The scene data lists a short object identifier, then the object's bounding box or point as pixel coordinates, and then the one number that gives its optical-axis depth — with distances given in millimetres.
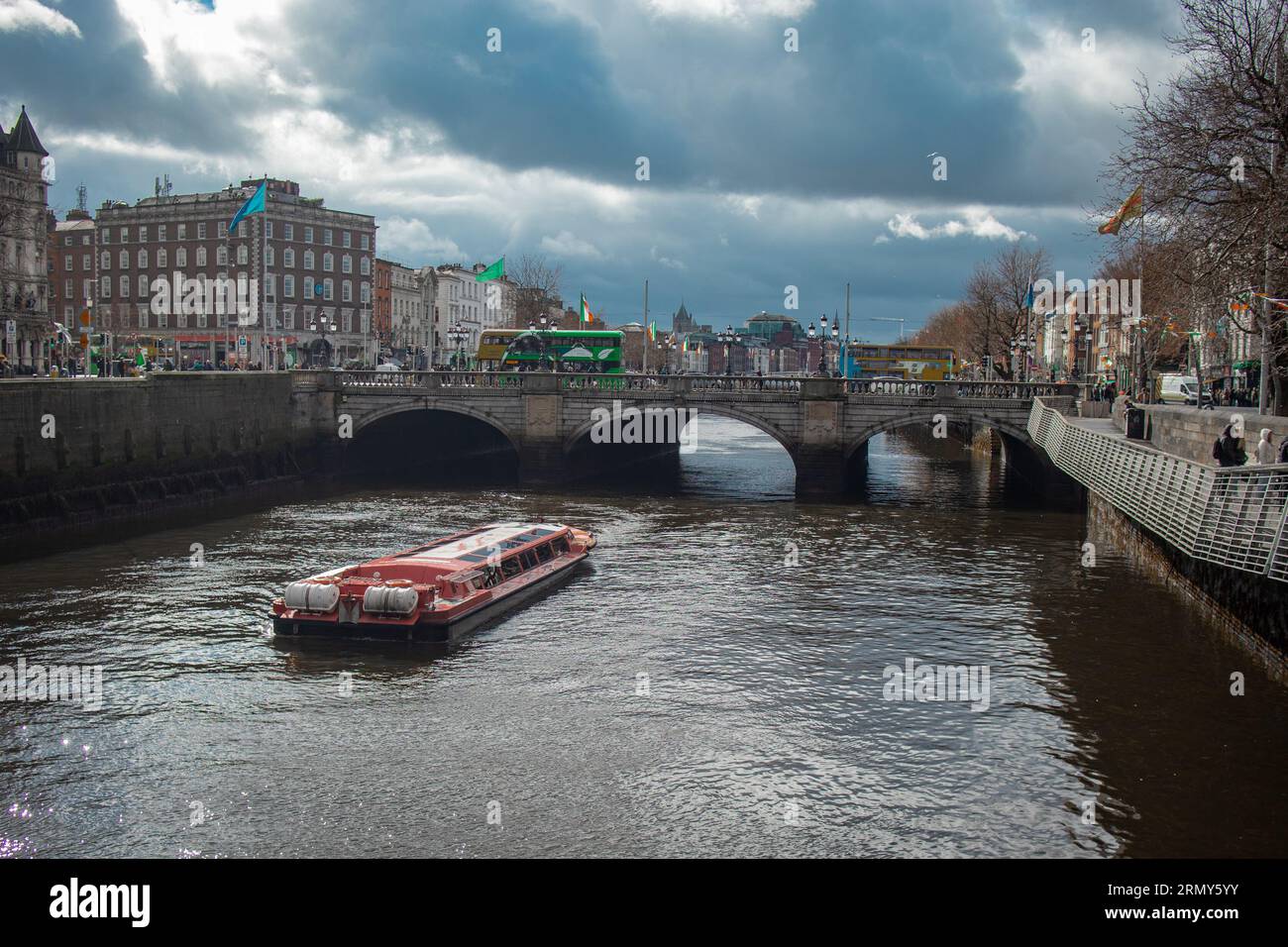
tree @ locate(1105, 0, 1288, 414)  31828
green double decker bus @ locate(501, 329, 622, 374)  80250
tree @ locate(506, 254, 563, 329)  135000
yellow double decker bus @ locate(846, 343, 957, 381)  90875
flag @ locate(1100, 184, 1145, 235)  36000
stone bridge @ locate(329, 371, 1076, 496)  58469
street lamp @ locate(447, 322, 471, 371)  98938
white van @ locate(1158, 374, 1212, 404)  59312
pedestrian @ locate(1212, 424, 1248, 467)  26438
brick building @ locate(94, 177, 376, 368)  105562
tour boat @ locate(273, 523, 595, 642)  28484
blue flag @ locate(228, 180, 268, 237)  64438
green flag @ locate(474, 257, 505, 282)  77381
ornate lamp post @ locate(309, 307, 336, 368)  106375
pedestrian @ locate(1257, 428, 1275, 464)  24812
